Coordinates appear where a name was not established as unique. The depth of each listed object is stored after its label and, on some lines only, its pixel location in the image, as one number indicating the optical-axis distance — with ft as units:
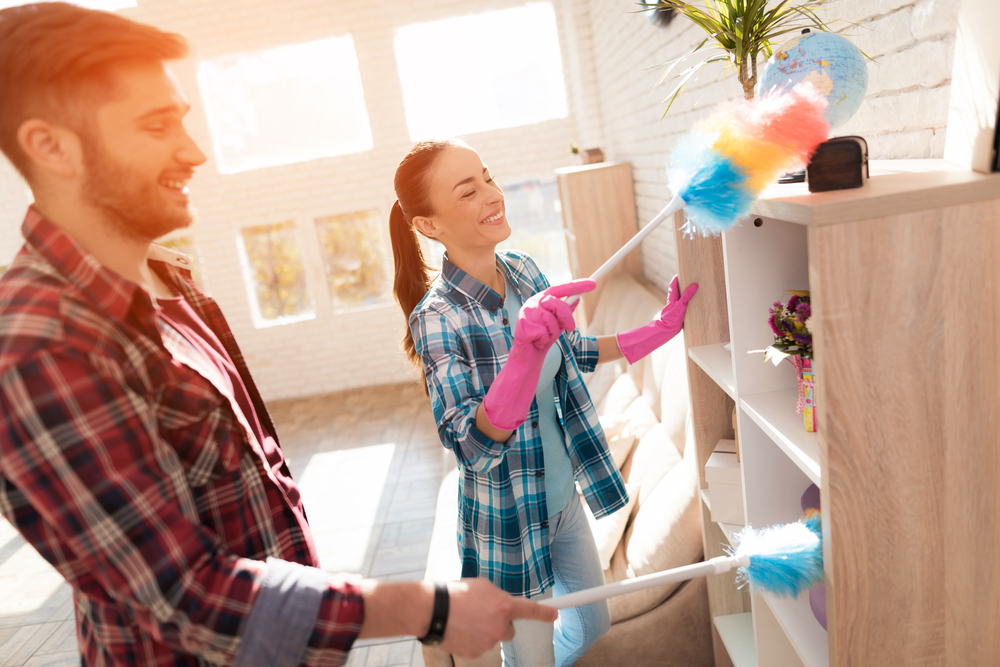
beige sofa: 6.35
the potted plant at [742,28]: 4.25
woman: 4.89
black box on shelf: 3.26
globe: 3.72
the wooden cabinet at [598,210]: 14.11
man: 2.61
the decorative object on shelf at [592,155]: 16.14
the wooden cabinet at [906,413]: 3.00
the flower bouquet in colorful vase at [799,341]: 3.74
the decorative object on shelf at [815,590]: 3.99
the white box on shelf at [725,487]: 5.05
